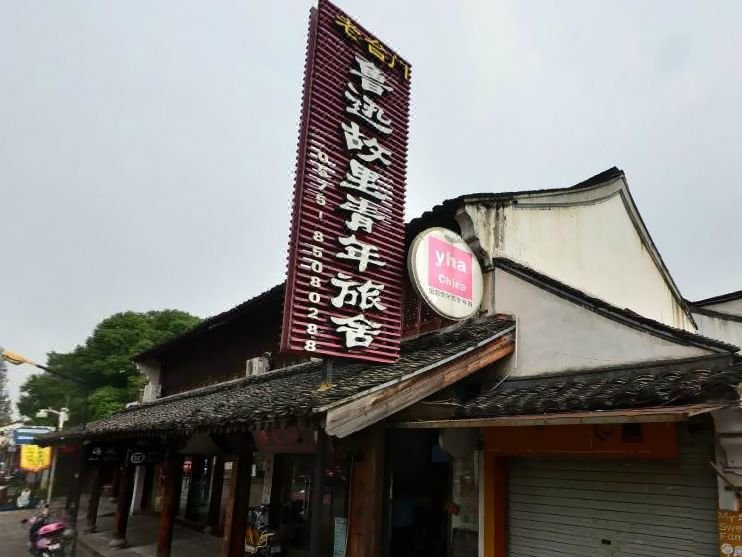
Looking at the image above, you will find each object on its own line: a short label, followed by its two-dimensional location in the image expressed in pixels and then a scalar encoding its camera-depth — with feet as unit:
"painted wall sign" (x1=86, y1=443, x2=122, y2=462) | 55.42
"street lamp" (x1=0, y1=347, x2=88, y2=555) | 56.91
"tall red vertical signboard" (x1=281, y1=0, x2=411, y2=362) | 25.13
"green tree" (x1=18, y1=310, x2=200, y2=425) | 127.03
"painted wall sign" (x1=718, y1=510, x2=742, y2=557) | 18.46
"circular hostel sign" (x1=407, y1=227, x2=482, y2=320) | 27.37
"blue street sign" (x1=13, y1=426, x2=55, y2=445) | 121.20
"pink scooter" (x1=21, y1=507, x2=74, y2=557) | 48.21
